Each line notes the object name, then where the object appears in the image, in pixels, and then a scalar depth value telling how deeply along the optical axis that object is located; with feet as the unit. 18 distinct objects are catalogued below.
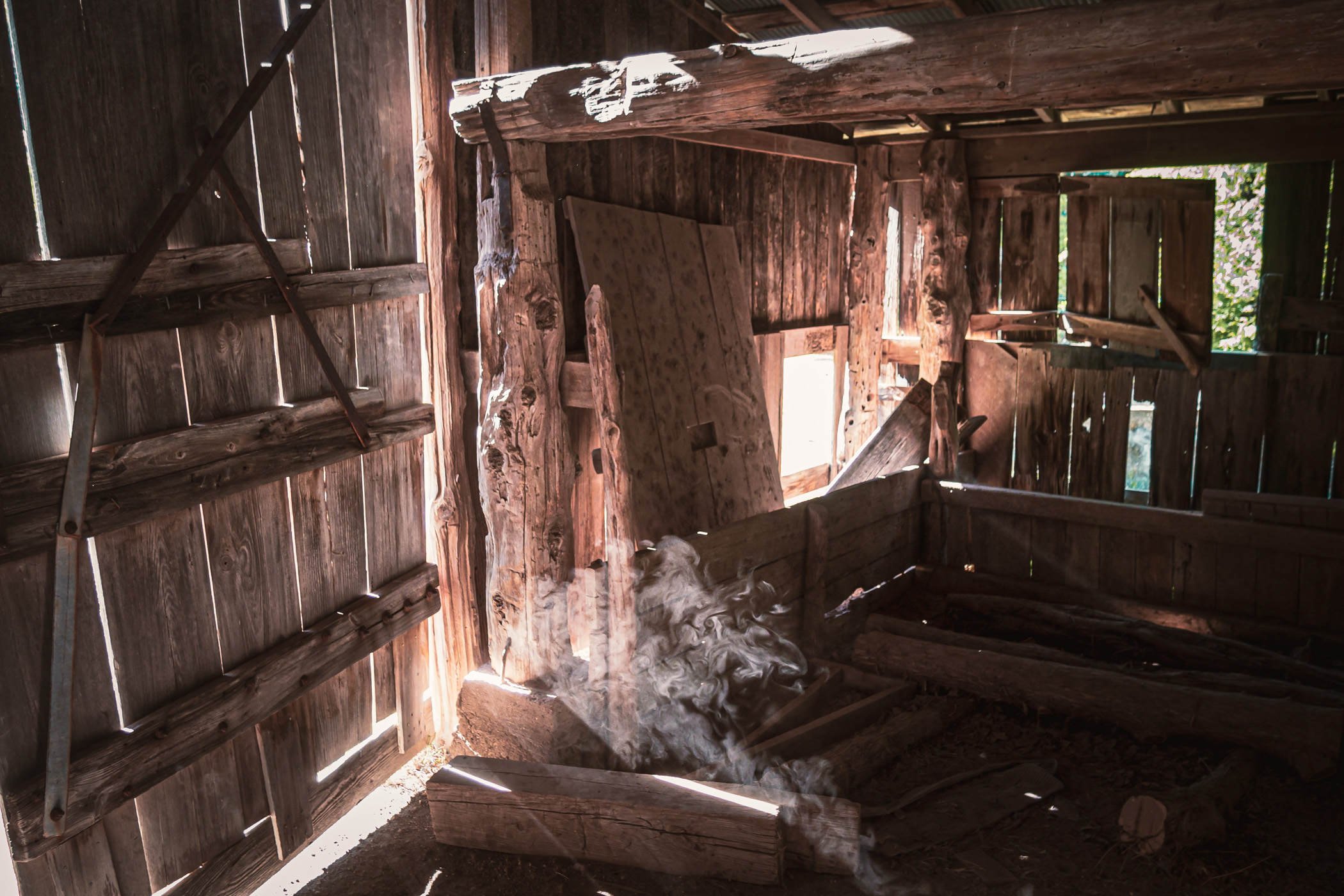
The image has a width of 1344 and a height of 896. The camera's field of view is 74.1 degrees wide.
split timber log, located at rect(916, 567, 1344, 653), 17.31
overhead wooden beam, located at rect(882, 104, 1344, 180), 19.11
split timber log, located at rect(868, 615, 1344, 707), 14.12
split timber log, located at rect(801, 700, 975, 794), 13.65
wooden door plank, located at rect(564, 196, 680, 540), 17.40
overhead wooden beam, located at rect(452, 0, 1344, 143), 9.48
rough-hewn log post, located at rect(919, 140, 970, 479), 22.71
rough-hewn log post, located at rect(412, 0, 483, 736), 15.65
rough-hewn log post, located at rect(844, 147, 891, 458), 25.07
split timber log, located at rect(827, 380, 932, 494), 21.72
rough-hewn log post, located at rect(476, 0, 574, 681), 14.88
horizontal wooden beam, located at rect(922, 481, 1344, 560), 16.98
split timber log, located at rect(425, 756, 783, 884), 11.78
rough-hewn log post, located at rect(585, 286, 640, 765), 13.55
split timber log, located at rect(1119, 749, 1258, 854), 11.87
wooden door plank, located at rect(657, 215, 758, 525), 19.61
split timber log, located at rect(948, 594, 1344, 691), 15.62
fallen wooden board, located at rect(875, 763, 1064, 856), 12.52
